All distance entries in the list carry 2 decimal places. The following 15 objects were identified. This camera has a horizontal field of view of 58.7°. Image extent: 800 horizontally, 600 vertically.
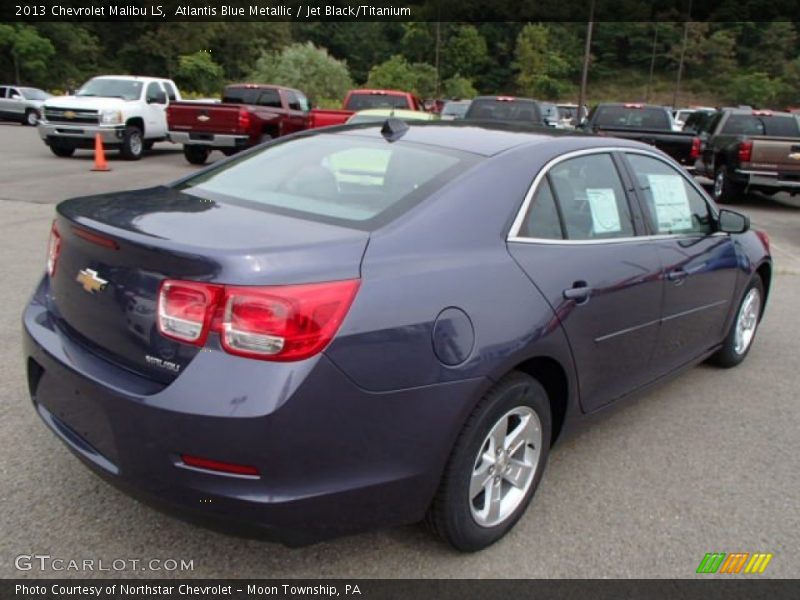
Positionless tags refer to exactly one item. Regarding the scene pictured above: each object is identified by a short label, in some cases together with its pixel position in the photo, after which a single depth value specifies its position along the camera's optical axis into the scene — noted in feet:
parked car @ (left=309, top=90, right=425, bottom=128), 54.39
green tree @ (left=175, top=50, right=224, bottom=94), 192.13
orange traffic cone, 49.60
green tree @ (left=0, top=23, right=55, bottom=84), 158.71
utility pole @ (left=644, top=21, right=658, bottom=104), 309.83
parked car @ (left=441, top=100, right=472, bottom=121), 69.74
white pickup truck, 53.93
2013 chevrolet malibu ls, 7.05
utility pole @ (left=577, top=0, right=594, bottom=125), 91.03
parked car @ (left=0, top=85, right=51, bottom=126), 100.32
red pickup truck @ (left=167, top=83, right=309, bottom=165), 51.52
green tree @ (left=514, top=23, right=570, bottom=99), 314.35
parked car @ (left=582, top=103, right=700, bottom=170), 48.16
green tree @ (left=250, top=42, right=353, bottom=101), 137.90
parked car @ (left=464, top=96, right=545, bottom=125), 50.42
